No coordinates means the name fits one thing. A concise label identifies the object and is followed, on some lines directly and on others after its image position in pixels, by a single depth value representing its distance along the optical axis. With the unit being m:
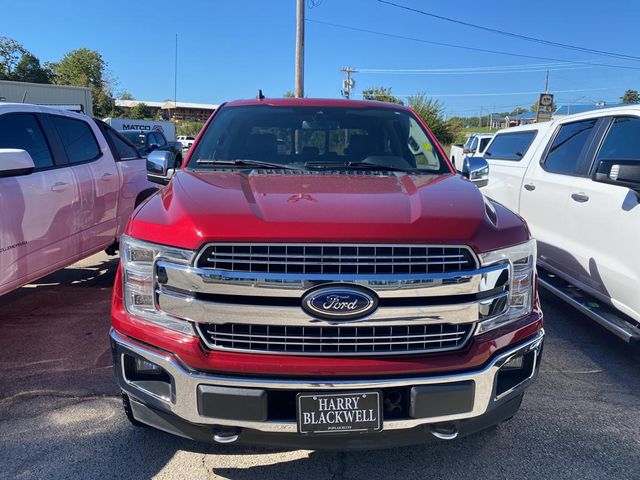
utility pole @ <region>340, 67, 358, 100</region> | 26.84
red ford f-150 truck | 2.10
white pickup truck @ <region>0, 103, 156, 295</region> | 3.81
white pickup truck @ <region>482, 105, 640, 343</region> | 3.73
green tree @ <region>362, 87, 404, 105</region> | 38.71
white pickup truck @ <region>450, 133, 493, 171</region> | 16.80
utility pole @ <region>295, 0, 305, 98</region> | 16.61
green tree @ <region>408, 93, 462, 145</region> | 34.59
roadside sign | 20.61
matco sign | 32.66
